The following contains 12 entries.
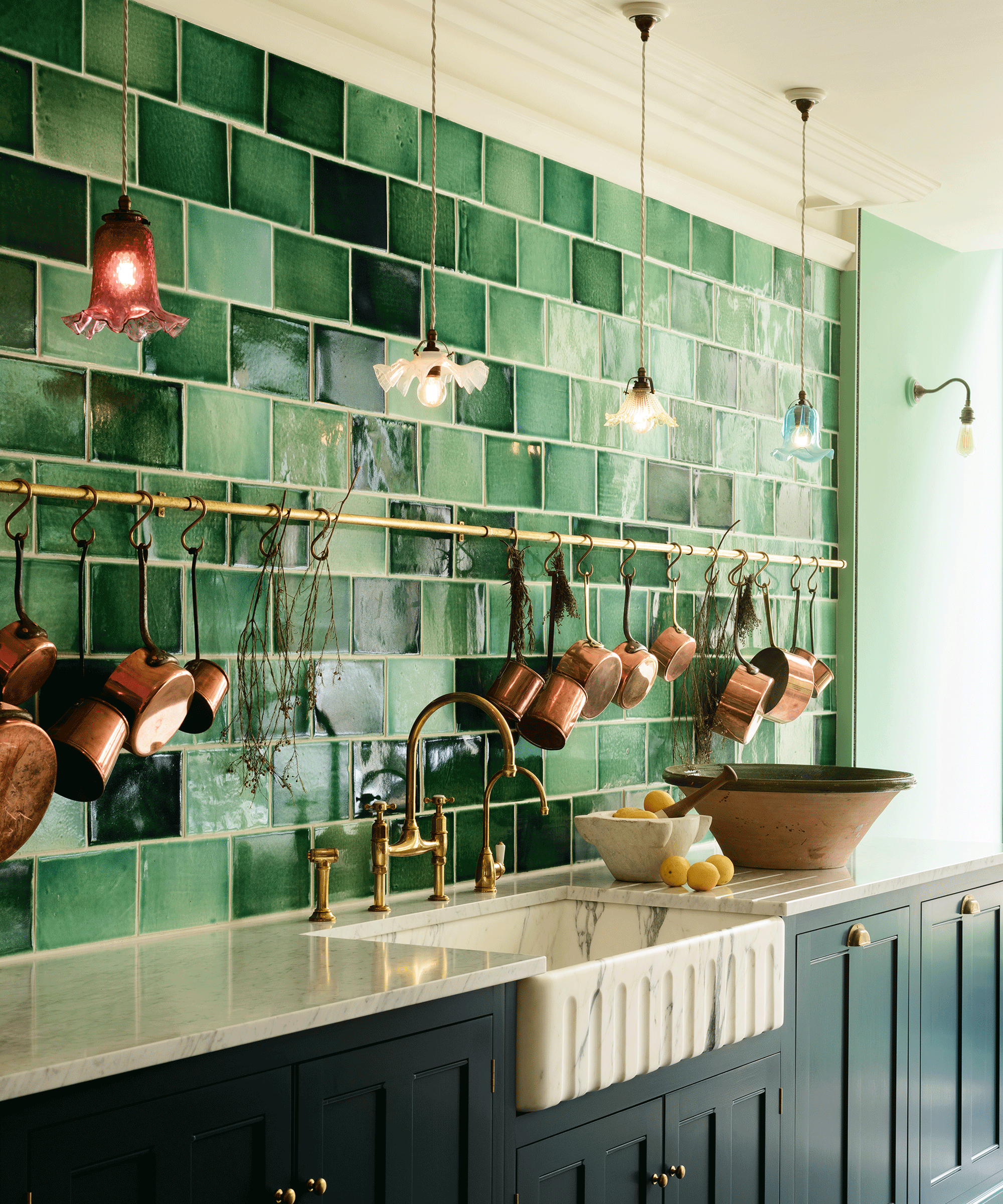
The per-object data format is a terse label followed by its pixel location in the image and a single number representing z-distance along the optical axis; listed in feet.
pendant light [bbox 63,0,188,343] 6.12
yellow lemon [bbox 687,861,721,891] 8.78
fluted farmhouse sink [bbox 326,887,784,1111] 6.68
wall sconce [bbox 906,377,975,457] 13.55
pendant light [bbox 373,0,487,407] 7.40
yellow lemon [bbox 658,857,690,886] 8.91
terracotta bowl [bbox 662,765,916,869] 9.59
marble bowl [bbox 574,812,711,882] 9.09
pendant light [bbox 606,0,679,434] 8.87
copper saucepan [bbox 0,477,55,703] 6.27
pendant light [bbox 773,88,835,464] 10.46
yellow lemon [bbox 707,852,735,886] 9.01
